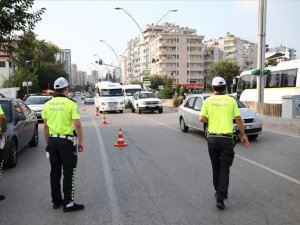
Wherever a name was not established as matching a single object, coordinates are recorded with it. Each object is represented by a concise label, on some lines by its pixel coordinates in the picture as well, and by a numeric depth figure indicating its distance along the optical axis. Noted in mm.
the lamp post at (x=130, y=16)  39759
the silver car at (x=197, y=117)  12000
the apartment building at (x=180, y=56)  121000
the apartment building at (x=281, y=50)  141050
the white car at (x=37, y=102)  20669
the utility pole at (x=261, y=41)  23031
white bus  25844
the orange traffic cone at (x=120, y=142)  11501
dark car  8511
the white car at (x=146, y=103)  27953
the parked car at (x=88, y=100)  58759
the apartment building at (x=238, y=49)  147750
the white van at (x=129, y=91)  35431
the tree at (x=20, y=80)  56094
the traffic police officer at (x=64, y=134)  5270
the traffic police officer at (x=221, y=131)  5410
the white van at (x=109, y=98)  29359
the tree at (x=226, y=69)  94188
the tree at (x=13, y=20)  12344
